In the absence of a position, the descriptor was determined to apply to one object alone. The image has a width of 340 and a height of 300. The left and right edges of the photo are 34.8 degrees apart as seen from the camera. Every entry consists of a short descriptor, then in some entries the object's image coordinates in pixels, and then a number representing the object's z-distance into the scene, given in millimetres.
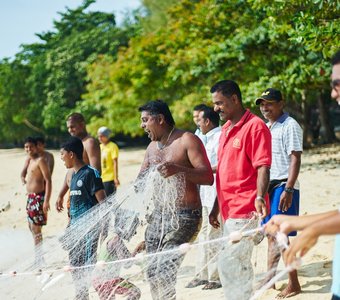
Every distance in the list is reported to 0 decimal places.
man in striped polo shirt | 4676
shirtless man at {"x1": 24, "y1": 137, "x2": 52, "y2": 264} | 6578
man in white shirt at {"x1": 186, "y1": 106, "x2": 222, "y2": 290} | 5133
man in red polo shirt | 3646
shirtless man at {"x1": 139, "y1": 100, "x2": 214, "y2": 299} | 3750
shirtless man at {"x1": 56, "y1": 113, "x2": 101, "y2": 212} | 5980
